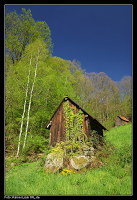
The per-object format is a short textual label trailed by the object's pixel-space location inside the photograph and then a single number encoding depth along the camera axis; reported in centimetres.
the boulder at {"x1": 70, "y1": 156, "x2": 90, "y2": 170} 790
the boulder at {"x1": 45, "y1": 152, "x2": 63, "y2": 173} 789
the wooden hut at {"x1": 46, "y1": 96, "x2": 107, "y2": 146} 991
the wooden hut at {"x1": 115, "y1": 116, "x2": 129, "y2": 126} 2838
